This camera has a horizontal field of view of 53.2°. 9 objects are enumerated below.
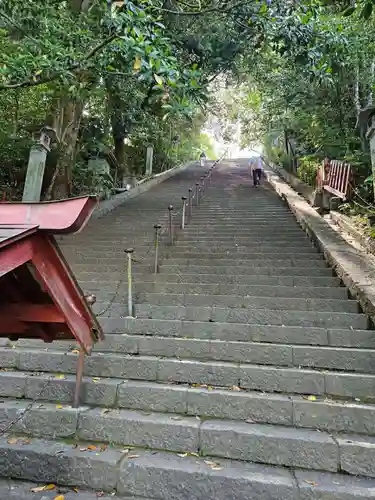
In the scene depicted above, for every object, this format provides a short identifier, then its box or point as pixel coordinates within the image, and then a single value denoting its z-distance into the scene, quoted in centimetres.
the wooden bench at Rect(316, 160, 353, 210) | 793
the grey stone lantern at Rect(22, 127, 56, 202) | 759
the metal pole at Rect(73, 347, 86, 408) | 331
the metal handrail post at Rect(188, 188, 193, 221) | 1007
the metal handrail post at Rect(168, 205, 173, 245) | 732
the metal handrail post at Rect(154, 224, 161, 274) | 576
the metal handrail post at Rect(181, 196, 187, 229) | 847
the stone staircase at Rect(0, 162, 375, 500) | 270
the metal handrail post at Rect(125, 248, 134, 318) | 466
